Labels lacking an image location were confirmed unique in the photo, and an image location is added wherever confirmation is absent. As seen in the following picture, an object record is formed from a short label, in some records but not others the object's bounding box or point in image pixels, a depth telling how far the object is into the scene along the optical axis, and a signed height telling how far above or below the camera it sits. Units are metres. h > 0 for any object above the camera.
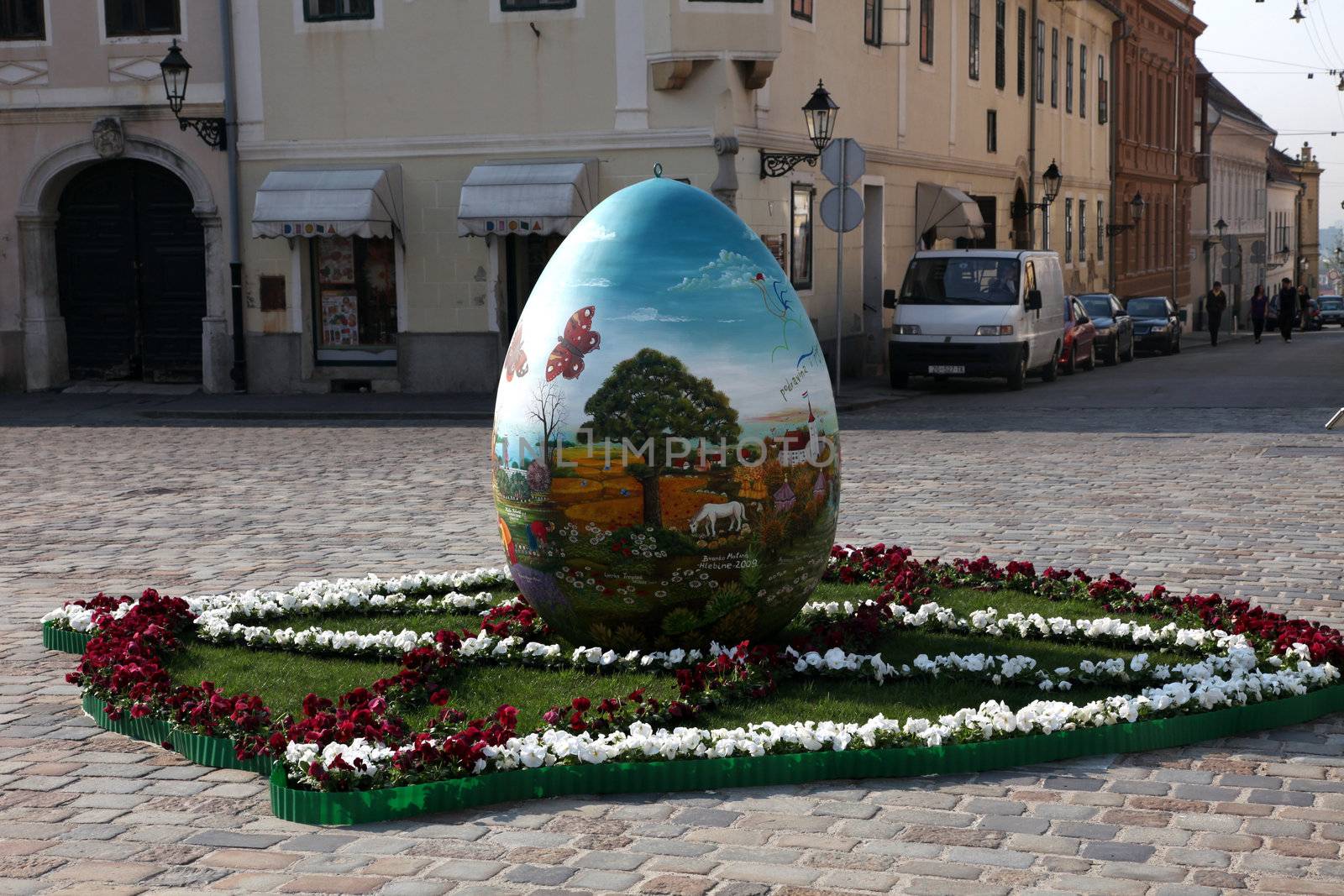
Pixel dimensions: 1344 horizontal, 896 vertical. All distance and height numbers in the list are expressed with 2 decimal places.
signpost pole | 22.27 +0.69
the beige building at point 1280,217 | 96.12 +4.68
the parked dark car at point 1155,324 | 43.09 -0.64
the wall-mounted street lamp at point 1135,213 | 52.53 +2.73
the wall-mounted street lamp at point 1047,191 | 41.50 +2.65
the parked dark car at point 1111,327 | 36.97 -0.60
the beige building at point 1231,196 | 74.31 +4.74
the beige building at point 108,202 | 25.12 +1.70
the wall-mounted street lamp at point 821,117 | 23.45 +2.57
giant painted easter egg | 6.87 -0.55
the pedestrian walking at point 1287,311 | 50.84 -0.43
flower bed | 5.74 -1.48
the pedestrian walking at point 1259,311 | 52.09 -0.43
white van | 25.92 -0.21
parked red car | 32.22 -0.77
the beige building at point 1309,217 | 115.19 +5.31
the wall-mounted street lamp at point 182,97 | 23.58 +3.04
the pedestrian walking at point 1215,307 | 49.66 -0.28
